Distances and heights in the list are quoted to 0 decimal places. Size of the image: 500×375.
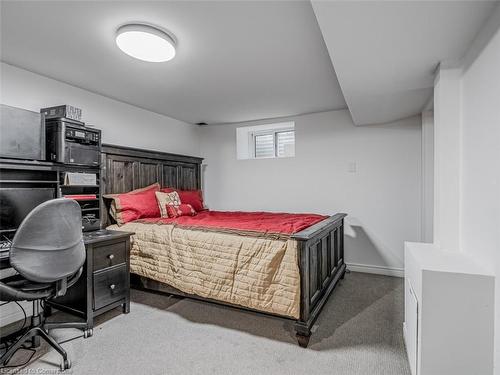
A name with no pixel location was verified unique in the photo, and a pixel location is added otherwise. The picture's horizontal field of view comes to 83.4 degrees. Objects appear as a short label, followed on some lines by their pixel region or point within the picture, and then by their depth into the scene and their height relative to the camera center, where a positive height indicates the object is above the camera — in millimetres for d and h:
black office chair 1589 -414
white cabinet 1297 -643
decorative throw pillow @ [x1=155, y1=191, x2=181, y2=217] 3221 -161
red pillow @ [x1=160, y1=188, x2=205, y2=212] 3735 -149
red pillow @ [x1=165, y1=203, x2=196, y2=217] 3230 -277
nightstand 2186 -771
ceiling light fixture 1792 +974
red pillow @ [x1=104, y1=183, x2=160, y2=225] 2963 -207
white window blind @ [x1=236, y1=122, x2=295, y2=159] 4344 +733
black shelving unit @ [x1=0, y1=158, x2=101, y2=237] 2109 +63
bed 2012 -589
